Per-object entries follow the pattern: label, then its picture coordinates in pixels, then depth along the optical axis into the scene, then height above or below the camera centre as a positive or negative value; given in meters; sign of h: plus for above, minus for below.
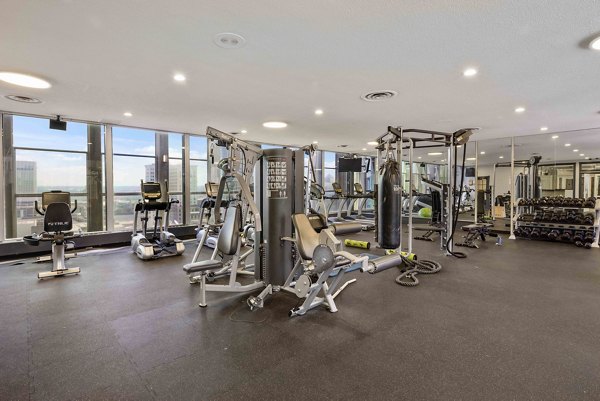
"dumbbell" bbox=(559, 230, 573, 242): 6.53 -0.89
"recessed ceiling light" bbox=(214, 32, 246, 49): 2.51 +1.36
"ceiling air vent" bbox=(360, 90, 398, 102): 4.08 +1.41
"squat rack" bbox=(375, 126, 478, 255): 4.46 +0.74
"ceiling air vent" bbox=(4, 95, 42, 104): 4.37 +1.45
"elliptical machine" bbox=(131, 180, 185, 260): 5.43 -0.75
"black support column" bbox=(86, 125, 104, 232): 6.22 +0.35
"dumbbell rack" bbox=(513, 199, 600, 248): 6.16 -0.65
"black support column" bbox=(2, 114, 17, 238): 5.37 +0.35
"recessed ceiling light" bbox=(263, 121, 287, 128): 5.96 +1.47
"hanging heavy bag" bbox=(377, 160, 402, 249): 4.26 -0.12
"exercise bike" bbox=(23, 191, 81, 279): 4.34 -0.58
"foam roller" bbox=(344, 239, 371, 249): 5.98 -0.99
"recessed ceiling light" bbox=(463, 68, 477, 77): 3.23 +1.37
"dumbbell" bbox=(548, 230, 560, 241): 6.65 -0.87
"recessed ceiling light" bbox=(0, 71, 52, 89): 3.43 +1.39
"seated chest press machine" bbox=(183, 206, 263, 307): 3.13 -0.61
